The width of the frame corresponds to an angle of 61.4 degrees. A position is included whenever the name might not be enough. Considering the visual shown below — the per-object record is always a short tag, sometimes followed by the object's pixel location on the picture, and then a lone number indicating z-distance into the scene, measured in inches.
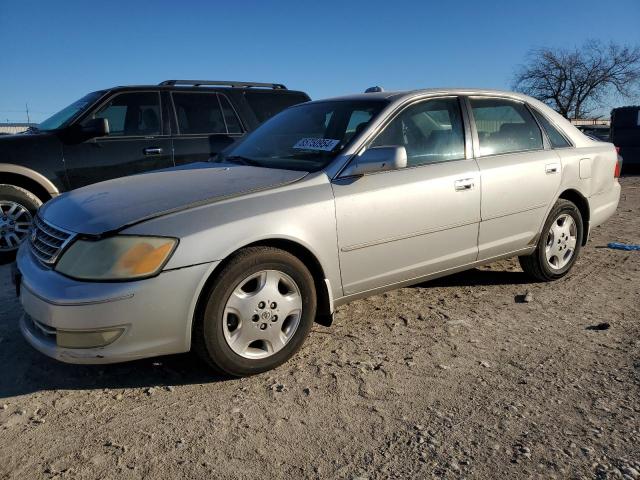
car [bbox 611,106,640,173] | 589.3
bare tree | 1608.0
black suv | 213.3
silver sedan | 103.4
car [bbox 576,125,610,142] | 909.4
